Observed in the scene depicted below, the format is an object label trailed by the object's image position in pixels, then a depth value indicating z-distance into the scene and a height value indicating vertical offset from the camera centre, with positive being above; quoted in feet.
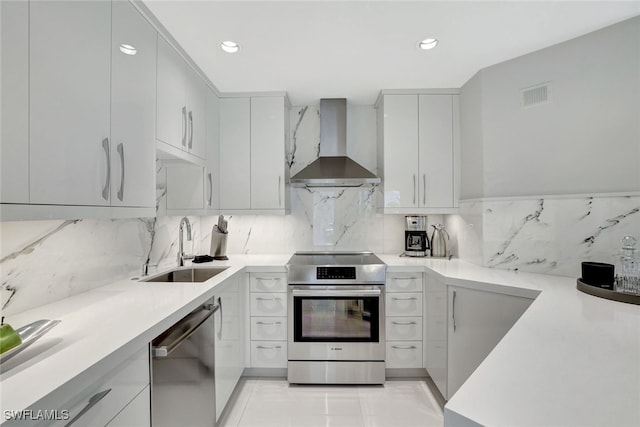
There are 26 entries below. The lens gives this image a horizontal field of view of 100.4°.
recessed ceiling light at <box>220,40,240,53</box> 5.66 +3.70
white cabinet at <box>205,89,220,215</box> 7.36 +1.79
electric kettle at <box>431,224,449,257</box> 8.45 -0.82
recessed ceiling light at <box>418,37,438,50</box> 5.62 +3.72
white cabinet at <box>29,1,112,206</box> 2.82 +1.37
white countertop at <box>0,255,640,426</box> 1.76 -1.30
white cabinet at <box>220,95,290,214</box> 8.07 +1.90
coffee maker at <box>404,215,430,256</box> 8.46 -0.66
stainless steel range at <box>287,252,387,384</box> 6.89 -2.78
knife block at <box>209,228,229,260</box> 7.89 -0.83
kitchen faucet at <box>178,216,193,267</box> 6.50 -0.81
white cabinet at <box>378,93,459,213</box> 7.98 +1.95
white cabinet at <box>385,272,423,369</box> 7.04 -2.79
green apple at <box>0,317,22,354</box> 2.36 -1.09
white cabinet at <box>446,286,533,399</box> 5.07 -2.20
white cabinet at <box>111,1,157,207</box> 3.92 +1.75
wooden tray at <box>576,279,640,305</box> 4.04 -1.26
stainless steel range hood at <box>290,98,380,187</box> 8.05 +2.16
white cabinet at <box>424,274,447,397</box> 6.16 -2.81
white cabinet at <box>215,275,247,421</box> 5.42 -2.72
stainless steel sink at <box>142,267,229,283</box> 6.51 -1.41
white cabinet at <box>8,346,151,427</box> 2.10 -1.72
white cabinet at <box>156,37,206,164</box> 5.16 +2.43
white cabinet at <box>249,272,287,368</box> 7.06 -2.71
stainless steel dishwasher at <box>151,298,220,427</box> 3.48 -2.35
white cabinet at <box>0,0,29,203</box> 2.51 +1.12
